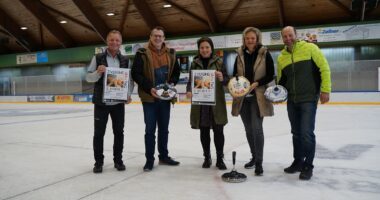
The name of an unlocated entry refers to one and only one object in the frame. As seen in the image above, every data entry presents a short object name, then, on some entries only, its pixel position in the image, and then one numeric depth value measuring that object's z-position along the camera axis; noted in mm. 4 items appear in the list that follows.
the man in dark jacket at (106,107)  3891
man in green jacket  3518
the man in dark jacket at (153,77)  3934
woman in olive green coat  3904
